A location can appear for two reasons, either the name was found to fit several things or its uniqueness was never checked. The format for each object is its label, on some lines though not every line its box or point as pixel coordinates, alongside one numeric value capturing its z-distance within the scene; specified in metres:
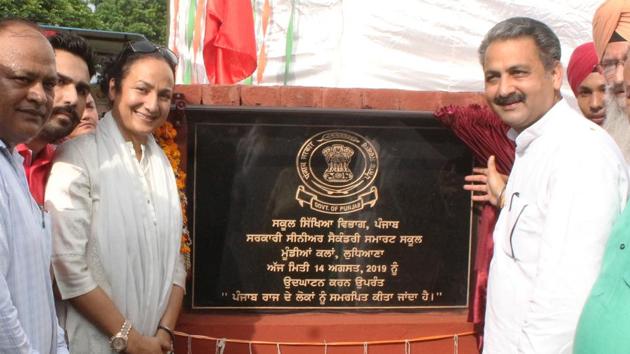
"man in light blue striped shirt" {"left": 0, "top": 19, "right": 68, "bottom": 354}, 1.69
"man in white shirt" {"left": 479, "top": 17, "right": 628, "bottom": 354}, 1.96
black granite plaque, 3.25
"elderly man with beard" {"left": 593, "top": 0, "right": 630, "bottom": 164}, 2.69
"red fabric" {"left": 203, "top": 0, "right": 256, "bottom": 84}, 4.10
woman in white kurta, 2.40
